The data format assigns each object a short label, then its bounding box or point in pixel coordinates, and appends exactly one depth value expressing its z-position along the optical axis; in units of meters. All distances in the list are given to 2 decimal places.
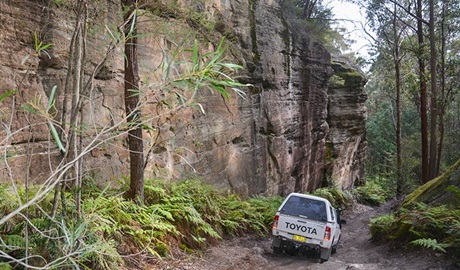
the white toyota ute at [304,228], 9.27
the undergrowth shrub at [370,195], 26.22
